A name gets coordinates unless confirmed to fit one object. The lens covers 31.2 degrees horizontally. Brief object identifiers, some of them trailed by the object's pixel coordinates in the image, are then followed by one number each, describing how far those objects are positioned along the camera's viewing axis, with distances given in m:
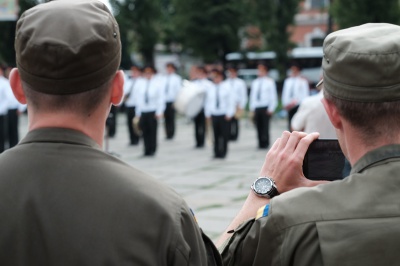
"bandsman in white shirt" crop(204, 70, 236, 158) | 14.77
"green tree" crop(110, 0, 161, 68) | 28.64
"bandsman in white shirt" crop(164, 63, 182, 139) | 18.33
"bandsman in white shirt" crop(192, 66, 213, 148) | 17.20
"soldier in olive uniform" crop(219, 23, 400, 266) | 1.92
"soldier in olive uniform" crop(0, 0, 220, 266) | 1.79
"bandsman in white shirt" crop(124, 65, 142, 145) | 17.53
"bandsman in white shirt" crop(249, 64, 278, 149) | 16.36
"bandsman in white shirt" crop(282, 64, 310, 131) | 16.48
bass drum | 17.36
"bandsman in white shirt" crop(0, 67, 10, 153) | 14.79
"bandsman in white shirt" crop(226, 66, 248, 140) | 17.39
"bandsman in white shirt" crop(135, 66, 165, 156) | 15.28
